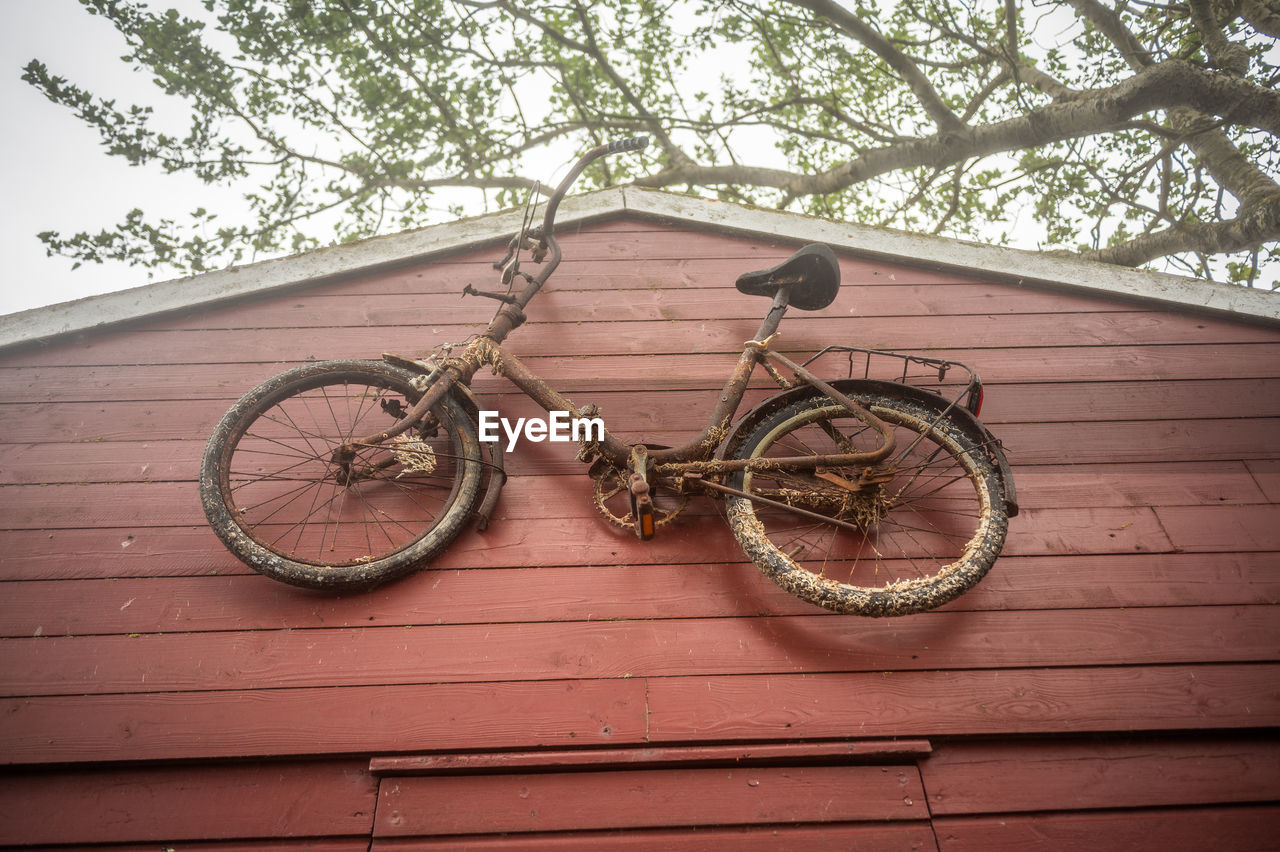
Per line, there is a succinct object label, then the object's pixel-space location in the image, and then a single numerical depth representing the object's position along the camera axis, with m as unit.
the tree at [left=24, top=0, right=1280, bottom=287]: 5.55
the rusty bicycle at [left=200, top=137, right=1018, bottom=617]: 2.13
